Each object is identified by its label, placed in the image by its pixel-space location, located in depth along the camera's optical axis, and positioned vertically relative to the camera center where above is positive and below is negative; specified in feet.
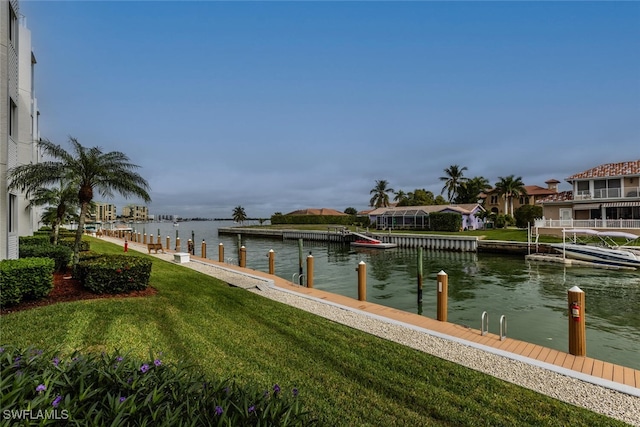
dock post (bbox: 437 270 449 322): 31.81 -8.03
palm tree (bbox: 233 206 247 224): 391.04 +4.51
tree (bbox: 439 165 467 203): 225.76 +23.20
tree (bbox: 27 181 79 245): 57.98 +4.62
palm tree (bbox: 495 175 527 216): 203.10 +15.69
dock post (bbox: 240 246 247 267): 65.41 -7.76
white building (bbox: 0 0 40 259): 32.32 +11.92
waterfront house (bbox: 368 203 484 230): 172.65 -0.64
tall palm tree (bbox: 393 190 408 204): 275.16 +16.45
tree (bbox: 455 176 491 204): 218.59 +16.66
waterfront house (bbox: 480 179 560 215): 224.94 +10.04
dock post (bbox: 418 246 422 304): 44.01 -8.94
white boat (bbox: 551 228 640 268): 73.61 -9.71
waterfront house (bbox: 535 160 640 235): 116.78 +3.87
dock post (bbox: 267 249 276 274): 57.00 -7.81
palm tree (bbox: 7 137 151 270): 36.81 +5.52
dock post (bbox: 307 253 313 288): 46.42 -7.96
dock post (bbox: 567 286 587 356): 23.58 -8.03
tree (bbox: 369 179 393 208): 271.49 +16.43
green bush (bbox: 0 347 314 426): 8.05 -4.81
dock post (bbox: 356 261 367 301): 40.45 -8.38
